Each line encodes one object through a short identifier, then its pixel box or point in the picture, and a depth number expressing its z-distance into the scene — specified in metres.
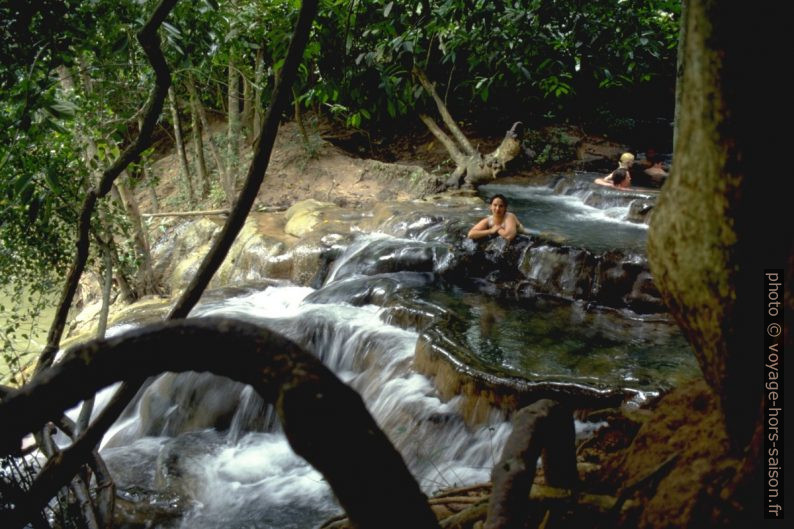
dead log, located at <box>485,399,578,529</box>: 1.34
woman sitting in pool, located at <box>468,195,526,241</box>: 8.05
